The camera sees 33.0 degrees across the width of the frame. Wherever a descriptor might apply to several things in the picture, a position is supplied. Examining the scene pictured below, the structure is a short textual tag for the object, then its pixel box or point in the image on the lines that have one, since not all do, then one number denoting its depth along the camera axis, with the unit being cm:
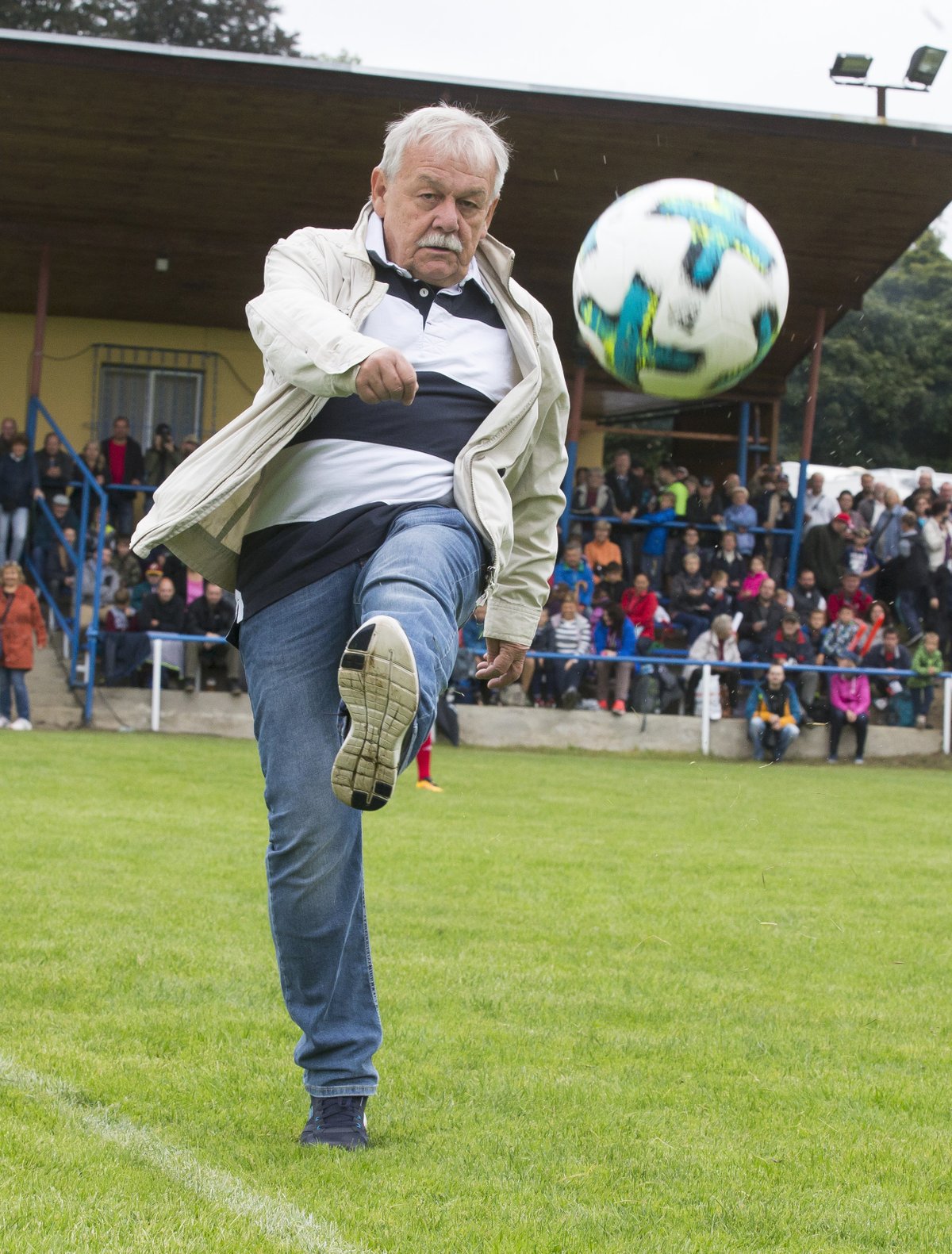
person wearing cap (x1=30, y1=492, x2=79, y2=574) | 1873
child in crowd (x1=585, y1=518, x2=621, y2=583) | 1991
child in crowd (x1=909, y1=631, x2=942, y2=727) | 1939
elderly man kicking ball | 332
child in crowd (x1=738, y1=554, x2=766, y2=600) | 1950
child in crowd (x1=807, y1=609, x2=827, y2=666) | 1916
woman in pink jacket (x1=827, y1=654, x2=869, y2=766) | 1877
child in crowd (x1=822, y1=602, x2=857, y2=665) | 1908
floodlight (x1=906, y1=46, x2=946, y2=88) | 1862
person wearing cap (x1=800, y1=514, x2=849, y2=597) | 2123
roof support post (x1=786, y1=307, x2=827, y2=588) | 2183
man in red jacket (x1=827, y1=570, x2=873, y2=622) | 2023
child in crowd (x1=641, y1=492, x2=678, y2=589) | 2089
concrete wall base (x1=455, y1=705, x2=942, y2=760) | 1830
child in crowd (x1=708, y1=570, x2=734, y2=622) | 1953
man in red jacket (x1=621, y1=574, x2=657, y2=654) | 1889
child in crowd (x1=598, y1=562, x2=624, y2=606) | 1953
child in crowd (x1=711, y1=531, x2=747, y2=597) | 2023
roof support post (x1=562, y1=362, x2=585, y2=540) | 2138
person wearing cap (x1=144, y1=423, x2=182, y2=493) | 2062
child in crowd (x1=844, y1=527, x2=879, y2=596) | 2127
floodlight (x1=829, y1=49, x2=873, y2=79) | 1792
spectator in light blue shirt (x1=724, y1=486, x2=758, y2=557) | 2142
